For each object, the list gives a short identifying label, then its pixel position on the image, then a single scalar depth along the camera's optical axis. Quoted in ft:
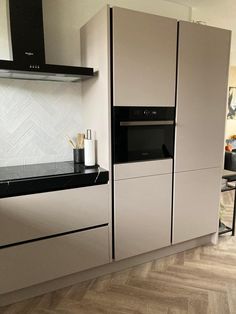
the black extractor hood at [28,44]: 5.83
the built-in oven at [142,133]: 6.61
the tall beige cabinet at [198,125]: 7.26
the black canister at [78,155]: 7.45
